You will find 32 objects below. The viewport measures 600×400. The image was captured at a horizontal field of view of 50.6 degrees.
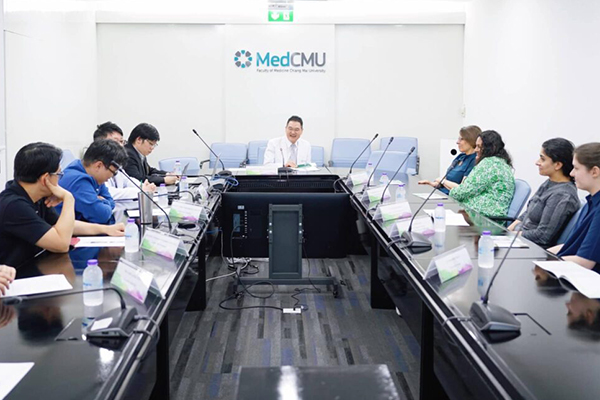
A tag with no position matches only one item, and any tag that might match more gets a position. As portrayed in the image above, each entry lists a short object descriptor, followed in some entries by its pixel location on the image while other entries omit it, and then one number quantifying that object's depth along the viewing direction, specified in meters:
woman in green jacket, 4.38
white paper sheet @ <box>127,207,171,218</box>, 3.47
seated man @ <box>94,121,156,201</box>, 4.29
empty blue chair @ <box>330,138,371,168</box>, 7.95
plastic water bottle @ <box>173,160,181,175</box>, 5.68
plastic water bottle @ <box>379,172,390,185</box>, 4.74
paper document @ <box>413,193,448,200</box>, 4.36
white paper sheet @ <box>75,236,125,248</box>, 2.77
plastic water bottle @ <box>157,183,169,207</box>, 3.75
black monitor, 4.49
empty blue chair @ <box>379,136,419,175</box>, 8.01
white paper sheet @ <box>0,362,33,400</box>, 1.34
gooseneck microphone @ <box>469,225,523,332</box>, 1.67
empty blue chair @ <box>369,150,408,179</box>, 6.42
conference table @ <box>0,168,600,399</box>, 1.41
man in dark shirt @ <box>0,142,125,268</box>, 2.55
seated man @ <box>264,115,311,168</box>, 6.71
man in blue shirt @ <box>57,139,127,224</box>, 3.37
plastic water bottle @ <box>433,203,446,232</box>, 3.08
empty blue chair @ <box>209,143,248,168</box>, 7.92
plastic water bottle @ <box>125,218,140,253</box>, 2.64
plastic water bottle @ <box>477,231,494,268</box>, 2.40
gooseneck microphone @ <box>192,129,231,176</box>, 5.33
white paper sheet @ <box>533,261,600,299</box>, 2.07
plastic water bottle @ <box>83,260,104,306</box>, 2.01
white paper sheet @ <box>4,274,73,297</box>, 2.04
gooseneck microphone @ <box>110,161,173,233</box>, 3.06
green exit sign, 7.99
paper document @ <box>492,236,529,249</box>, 2.79
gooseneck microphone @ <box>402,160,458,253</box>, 2.71
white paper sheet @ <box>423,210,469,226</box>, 3.34
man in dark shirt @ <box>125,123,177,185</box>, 4.93
